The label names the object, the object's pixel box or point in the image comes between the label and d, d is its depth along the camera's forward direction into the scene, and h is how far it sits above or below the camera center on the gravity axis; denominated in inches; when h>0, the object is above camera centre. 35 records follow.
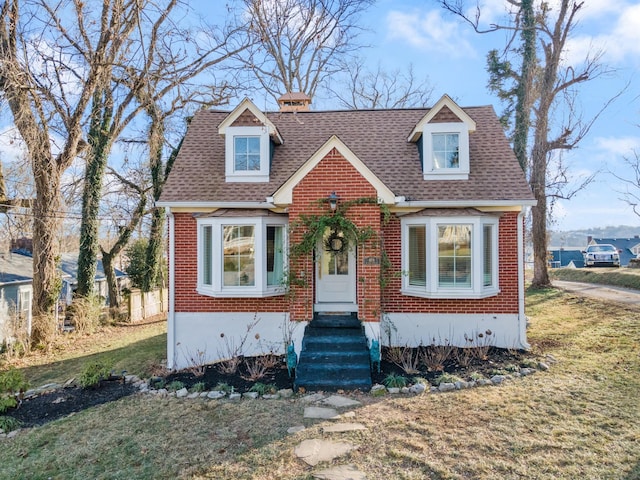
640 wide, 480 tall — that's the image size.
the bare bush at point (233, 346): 354.3 -93.5
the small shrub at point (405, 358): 299.7 -96.0
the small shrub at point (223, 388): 274.7 -103.8
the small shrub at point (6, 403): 261.6 -109.2
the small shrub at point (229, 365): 314.4 -102.7
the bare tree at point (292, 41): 439.5 +381.2
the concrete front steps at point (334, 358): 279.1 -87.8
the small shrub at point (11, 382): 272.4 -98.7
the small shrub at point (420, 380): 274.0 -98.4
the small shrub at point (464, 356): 309.5 -95.0
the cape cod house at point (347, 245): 338.3 +2.0
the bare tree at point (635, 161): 623.5 +144.3
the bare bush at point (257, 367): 298.4 -101.8
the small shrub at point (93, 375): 296.5 -102.1
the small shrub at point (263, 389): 270.2 -102.9
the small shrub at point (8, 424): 239.3 -114.1
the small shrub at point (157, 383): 291.2 -107.6
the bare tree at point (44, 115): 391.5 +154.8
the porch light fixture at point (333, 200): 327.3 +41.3
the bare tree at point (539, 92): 697.0 +301.0
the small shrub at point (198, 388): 277.0 -104.2
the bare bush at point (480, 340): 351.3 -87.9
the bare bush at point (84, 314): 536.1 -97.7
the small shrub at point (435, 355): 304.4 -94.7
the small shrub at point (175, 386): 282.7 -105.4
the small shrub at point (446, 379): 275.7 -98.0
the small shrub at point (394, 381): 272.4 -98.6
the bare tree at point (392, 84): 916.0 +390.0
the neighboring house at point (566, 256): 2176.2 -54.6
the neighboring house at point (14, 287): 549.0 -63.9
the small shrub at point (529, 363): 304.0 -95.2
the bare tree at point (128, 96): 419.5 +211.7
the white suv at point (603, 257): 1031.0 -28.5
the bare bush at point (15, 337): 427.8 -104.9
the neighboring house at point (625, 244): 2020.2 +16.4
